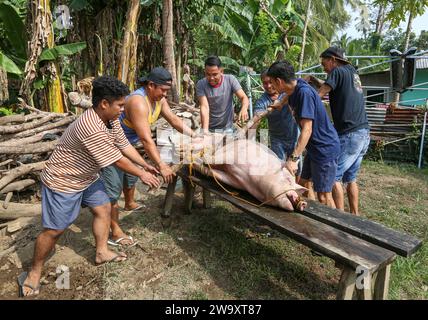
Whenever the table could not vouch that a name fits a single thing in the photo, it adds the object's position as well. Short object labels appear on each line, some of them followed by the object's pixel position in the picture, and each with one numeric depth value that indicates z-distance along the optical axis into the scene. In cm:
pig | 270
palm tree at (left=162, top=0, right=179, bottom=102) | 626
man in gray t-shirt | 418
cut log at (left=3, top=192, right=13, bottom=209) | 389
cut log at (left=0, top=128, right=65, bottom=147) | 475
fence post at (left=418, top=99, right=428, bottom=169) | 688
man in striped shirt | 244
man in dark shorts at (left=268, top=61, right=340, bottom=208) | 292
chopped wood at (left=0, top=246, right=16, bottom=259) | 317
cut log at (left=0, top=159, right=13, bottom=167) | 443
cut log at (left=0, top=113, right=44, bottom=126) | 567
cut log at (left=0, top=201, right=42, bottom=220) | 389
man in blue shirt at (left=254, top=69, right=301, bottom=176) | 390
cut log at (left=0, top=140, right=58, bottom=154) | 447
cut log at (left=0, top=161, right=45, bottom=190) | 400
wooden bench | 200
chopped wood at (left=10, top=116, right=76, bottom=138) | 521
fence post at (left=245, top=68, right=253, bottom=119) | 685
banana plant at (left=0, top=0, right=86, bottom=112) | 598
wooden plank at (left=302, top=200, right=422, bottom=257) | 211
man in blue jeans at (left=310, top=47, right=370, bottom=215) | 333
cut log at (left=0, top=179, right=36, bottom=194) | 416
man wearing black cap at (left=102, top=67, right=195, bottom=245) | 303
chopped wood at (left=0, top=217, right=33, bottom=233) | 364
